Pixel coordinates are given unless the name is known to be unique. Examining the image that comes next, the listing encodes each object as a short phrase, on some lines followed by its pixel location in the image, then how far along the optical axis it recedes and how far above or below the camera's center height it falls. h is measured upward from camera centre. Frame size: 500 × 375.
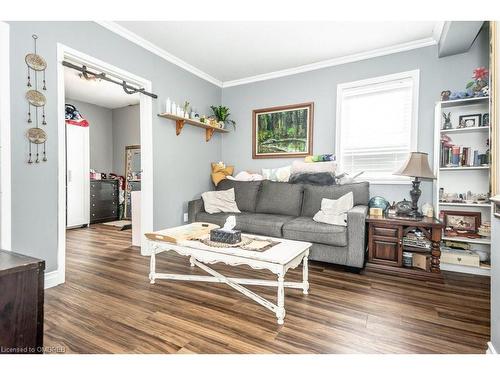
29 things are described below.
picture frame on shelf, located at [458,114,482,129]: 2.65 +0.64
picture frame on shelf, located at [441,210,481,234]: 2.71 -0.43
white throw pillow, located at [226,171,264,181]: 3.88 +0.05
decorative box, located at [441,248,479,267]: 2.63 -0.79
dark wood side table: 2.50 -0.64
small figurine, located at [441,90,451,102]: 2.69 +0.92
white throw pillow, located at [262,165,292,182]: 3.63 +0.10
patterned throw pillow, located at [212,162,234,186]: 4.07 +0.13
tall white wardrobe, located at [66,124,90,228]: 4.75 +0.06
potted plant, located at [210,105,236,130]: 4.13 +1.09
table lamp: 2.64 +0.11
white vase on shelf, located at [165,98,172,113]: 3.21 +0.93
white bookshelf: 2.65 +0.12
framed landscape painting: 3.74 +0.76
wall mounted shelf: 3.32 +0.82
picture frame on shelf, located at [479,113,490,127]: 2.59 +0.63
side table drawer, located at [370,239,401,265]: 2.62 -0.74
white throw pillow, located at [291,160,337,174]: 3.34 +0.19
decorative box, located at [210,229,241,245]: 2.01 -0.44
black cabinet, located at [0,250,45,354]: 1.13 -0.59
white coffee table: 1.71 -0.57
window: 3.12 +0.73
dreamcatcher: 2.07 +0.63
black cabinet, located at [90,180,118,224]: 5.25 -0.45
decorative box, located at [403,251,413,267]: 2.61 -0.81
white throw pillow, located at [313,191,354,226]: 2.72 -0.33
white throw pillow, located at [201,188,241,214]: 3.41 -0.30
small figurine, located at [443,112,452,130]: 2.73 +0.63
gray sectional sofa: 2.59 -0.44
